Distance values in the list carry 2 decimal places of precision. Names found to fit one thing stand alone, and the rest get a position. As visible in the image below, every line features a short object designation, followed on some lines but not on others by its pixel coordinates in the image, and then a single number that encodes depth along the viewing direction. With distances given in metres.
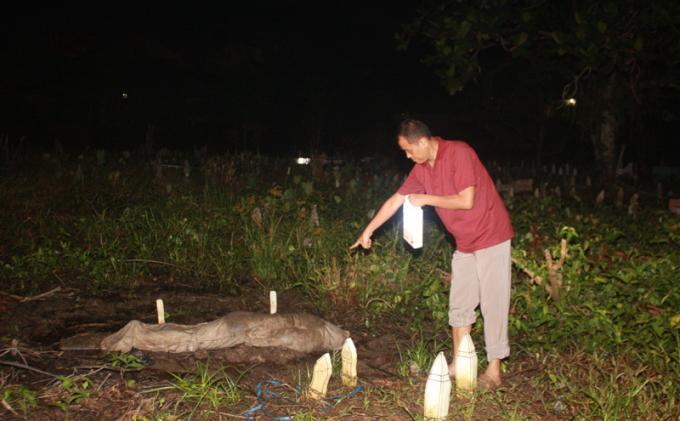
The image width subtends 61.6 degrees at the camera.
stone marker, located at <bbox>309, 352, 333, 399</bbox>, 3.01
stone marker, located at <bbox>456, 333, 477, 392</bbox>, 3.10
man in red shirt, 3.28
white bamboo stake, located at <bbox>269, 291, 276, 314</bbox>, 4.11
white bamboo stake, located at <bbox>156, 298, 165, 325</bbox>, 4.02
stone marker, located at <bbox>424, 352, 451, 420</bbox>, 2.71
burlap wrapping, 3.82
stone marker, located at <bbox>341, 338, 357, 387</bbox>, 3.15
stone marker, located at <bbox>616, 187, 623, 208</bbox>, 8.44
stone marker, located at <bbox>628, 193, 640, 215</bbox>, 7.52
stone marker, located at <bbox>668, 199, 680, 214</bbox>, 7.63
